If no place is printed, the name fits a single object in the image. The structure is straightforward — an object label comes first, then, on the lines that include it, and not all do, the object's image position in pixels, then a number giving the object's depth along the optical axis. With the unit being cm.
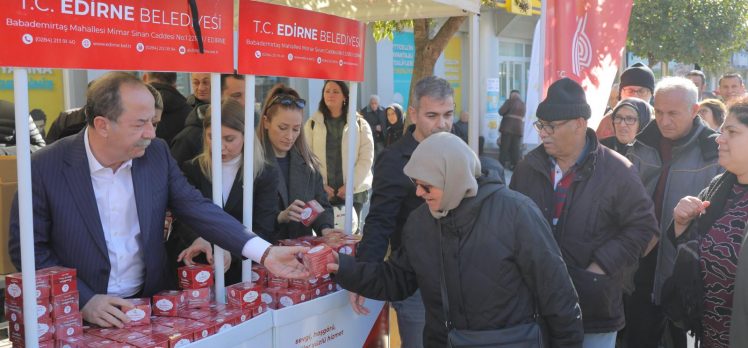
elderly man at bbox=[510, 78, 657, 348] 304
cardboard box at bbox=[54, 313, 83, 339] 239
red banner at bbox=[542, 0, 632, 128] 461
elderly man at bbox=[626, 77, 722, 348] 388
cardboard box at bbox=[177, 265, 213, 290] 287
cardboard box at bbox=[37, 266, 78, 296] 237
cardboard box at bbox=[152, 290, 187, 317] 273
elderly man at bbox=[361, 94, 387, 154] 1300
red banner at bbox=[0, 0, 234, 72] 218
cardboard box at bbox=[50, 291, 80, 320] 238
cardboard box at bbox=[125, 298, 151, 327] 256
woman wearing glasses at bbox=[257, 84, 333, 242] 379
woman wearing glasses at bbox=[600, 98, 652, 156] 463
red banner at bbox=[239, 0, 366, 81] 299
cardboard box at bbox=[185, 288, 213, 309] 284
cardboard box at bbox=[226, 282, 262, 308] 286
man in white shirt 251
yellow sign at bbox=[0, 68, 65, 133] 927
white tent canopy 397
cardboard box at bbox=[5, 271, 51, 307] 236
